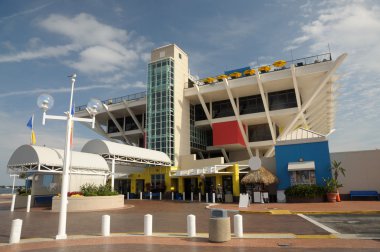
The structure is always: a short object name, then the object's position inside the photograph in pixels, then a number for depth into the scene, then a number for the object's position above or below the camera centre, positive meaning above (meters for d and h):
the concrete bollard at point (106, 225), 10.70 -1.44
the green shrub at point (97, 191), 22.83 -0.45
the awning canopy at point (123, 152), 30.99 +3.57
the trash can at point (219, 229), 9.29 -1.43
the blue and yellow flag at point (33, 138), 28.29 +4.63
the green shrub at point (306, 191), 24.19 -0.71
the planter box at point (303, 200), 24.06 -1.43
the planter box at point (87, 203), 21.03 -1.32
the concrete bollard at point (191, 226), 10.31 -1.46
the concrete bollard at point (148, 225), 10.71 -1.46
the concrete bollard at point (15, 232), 9.47 -1.45
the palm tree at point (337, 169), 25.05 +1.10
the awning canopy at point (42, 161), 24.19 +2.12
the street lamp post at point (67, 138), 10.34 +1.76
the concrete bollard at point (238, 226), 10.16 -1.46
